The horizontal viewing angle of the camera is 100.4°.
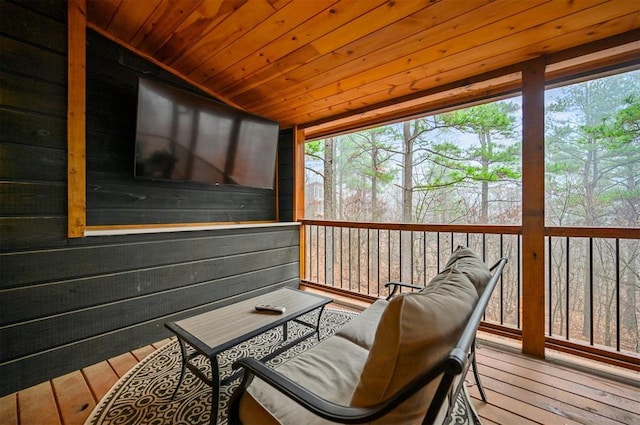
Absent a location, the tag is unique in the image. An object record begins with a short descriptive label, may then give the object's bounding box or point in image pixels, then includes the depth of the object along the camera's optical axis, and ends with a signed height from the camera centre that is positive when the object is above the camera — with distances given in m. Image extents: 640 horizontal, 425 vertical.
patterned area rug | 1.41 -1.08
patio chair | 0.64 -0.51
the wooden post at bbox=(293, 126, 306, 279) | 3.63 +0.44
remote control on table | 1.73 -0.63
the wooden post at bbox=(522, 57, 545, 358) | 1.99 +0.06
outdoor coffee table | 1.30 -0.65
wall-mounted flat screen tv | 2.25 +0.72
